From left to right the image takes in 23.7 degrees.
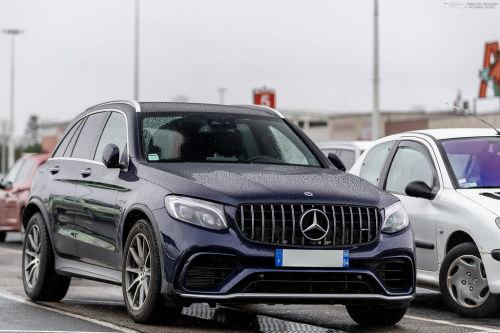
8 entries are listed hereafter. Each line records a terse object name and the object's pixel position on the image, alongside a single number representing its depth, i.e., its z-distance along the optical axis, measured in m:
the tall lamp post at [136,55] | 52.75
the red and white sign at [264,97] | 25.91
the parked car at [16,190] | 20.88
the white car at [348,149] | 16.59
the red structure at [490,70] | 61.31
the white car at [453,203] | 9.63
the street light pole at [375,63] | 36.62
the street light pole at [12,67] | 84.11
